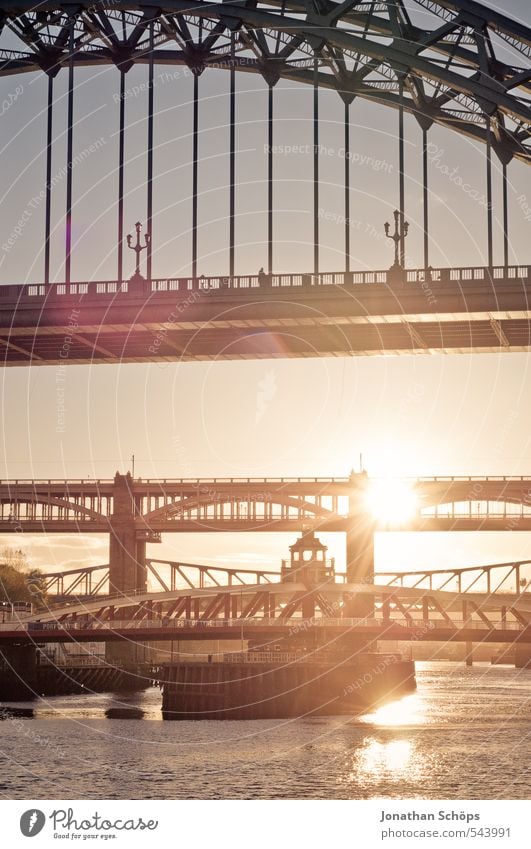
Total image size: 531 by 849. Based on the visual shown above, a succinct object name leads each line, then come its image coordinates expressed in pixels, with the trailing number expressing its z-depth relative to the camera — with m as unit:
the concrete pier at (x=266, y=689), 105.25
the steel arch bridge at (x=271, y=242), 75.06
